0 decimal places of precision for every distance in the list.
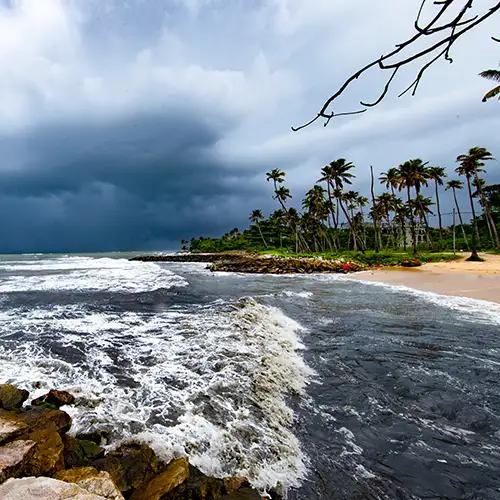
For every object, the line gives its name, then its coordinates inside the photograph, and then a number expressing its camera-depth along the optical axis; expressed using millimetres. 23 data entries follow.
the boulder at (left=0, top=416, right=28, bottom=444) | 3358
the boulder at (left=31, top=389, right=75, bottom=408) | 4564
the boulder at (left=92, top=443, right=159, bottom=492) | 3209
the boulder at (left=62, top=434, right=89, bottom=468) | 3359
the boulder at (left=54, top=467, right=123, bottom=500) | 2678
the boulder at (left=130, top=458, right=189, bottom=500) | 2980
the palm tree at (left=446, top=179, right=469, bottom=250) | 52197
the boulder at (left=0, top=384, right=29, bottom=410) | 4391
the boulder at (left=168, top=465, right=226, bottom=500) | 3064
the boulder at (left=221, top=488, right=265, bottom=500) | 3107
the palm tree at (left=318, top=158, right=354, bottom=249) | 45969
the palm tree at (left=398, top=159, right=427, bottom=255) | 41094
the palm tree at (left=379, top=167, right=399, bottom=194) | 47238
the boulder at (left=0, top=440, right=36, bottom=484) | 2795
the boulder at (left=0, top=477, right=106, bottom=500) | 2389
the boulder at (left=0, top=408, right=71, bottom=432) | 3738
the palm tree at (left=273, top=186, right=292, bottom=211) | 56250
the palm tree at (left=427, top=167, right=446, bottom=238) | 46200
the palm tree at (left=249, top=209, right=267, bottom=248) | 75081
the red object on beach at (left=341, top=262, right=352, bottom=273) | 31291
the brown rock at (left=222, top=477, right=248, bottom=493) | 3275
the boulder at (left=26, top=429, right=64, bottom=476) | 3018
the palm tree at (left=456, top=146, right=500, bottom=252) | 37250
